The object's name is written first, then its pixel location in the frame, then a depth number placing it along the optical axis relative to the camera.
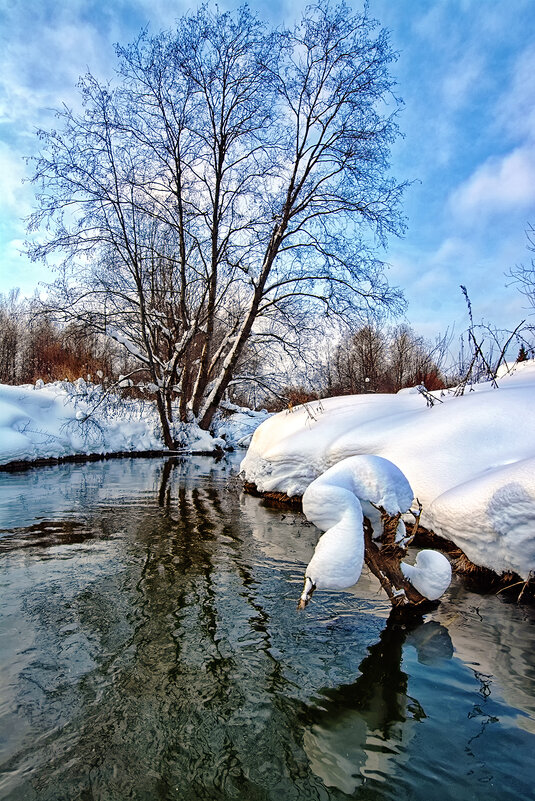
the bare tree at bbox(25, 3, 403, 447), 13.08
